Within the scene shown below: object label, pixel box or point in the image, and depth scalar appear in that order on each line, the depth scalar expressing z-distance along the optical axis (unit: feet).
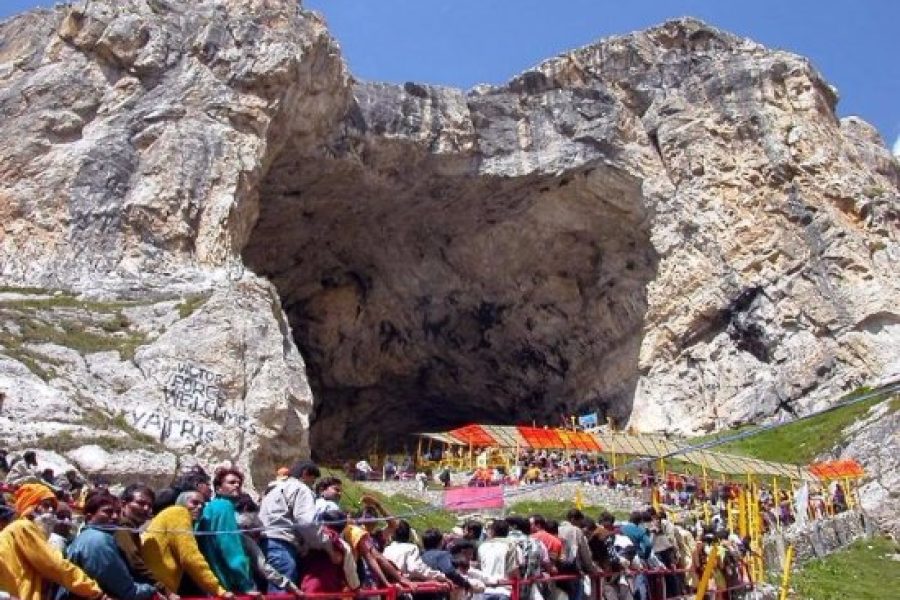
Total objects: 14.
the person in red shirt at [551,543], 29.17
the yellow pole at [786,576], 37.77
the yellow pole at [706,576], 30.70
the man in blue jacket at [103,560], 17.76
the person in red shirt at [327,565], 22.97
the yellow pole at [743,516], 58.08
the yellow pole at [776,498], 71.26
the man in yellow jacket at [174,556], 19.74
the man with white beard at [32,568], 16.81
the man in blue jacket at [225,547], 21.06
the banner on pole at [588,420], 124.81
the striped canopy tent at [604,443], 98.43
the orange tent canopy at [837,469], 88.94
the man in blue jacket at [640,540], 34.22
